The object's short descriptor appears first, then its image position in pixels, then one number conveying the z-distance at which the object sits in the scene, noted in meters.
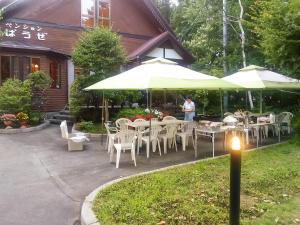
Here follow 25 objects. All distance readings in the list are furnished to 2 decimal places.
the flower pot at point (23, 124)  10.48
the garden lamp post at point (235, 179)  2.80
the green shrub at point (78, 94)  10.88
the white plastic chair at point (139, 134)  7.28
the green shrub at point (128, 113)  10.84
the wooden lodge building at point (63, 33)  12.52
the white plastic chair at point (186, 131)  7.60
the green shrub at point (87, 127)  9.98
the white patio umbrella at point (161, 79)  5.95
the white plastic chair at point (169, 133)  7.40
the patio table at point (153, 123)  7.23
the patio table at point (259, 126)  8.05
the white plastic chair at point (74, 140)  7.54
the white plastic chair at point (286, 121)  9.27
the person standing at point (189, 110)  10.25
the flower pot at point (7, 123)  10.29
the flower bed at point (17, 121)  10.30
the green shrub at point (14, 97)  10.53
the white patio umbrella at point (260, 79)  8.07
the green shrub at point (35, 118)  11.10
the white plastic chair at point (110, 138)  6.72
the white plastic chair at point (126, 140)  6.14
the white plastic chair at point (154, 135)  7.13
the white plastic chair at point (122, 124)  7.35
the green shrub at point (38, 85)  11.68
